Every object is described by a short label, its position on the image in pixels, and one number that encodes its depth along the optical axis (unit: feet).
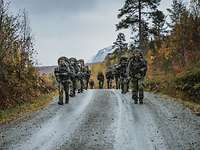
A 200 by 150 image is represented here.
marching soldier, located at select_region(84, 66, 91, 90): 115.94
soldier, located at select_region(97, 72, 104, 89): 149.31
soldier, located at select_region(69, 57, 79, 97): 85.56
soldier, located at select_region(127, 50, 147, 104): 69.15
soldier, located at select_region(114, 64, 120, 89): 102.55
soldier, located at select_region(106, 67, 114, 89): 140.28
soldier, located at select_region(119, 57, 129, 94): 89.86
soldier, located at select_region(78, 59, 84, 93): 98.14
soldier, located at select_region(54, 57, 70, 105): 72.90
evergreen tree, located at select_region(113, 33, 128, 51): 264.31
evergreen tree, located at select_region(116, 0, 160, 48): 150.20
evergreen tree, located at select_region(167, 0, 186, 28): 216.15
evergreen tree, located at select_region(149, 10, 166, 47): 151.94
